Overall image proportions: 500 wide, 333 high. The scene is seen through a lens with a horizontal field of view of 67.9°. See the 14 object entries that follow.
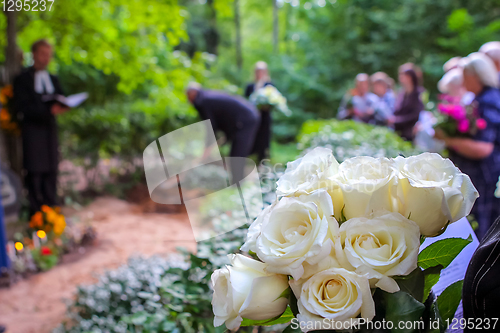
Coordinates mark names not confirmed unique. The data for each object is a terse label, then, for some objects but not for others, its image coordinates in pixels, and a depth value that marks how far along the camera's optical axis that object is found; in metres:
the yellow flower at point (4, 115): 5.15
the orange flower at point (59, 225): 4.67
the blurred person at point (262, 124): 7.59
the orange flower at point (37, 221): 4.75
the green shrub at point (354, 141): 2.70
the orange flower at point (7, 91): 5.05
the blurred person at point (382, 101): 6.91
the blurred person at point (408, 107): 5.76
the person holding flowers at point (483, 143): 3.07
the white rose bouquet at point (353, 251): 0.53
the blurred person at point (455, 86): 3.91
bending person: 5.45
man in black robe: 4.85
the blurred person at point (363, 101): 7.36
